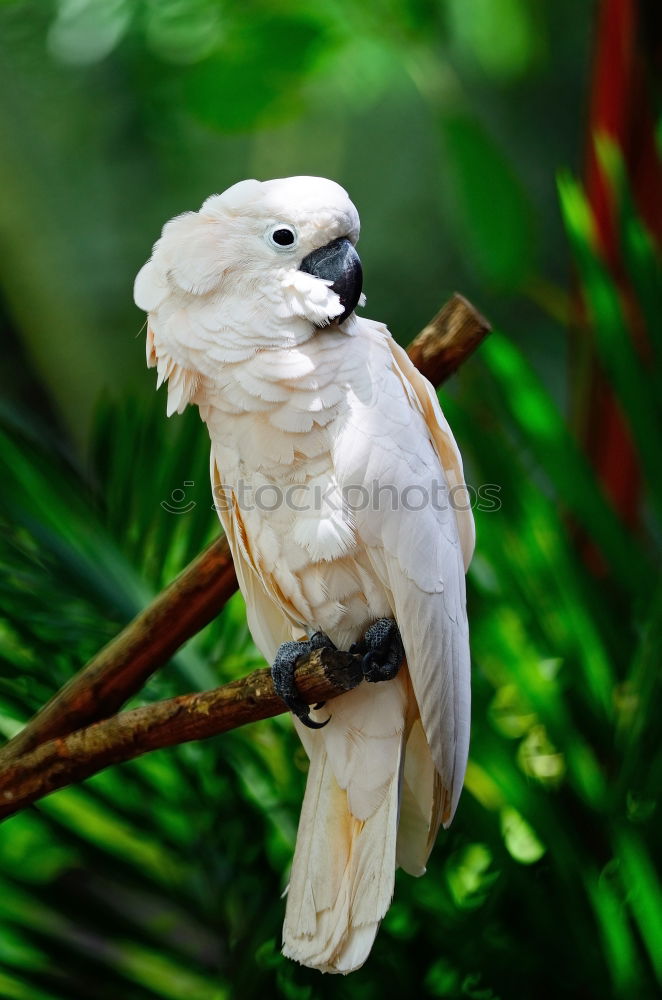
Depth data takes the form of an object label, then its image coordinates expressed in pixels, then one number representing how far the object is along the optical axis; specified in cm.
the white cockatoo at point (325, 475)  343
